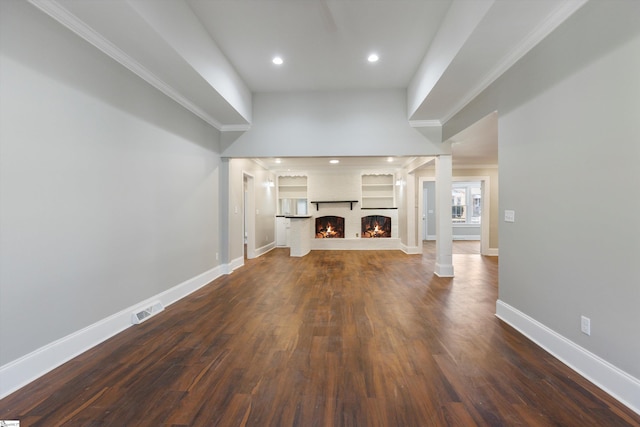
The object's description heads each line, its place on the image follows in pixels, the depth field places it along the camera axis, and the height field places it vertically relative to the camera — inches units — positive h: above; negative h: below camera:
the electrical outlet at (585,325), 71.9 -31.8
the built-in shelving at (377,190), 355.3 +26.4
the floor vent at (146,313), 107.3 -43.8
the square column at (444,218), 182.7 -5.8
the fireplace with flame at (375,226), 348.2 -21.6
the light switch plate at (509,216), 104.9 -2.6
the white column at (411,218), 285.7 -9.1
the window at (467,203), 413.1 +10.2
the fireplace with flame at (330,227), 350.3 -22.9
